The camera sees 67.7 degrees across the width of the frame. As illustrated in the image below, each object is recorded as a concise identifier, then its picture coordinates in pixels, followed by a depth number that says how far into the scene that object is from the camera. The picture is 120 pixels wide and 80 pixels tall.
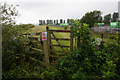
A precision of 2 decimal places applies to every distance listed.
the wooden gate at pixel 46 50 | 3.38
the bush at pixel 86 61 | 2.66
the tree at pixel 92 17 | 17.12
